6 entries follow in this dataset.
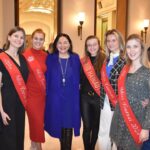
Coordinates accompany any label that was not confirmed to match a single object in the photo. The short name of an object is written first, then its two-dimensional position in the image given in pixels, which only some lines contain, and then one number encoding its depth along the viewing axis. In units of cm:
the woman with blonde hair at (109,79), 162
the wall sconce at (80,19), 348
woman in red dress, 191
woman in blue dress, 183
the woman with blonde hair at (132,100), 122
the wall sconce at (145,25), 380
